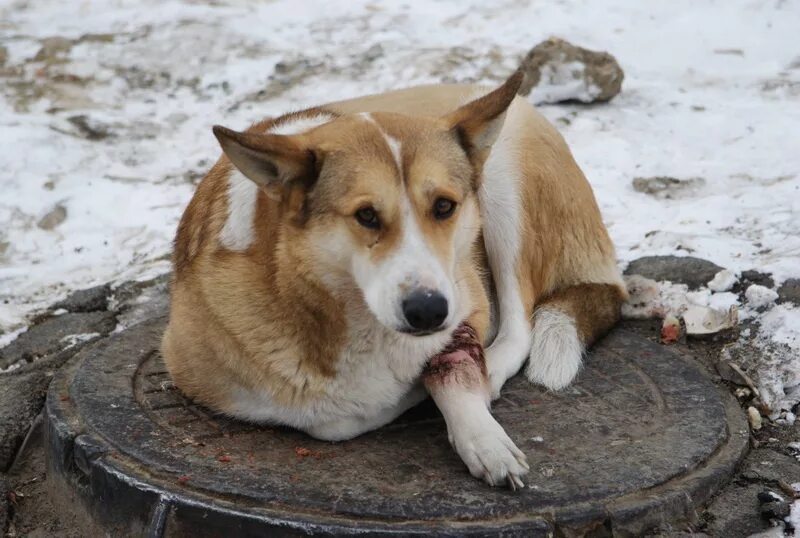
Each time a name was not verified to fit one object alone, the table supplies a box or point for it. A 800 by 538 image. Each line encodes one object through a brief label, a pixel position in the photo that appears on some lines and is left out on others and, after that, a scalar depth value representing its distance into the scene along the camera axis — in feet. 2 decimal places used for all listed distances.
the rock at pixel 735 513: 16.49
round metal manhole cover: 15.12
